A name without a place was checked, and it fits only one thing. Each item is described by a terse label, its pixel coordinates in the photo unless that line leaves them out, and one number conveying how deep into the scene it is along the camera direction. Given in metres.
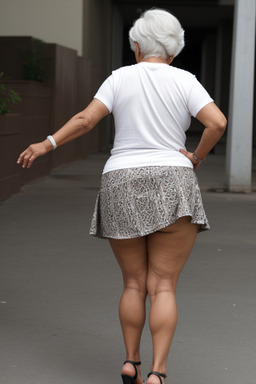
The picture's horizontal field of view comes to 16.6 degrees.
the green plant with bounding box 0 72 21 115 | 11.78
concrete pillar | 13.08
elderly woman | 3.84
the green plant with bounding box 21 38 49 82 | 16.36
